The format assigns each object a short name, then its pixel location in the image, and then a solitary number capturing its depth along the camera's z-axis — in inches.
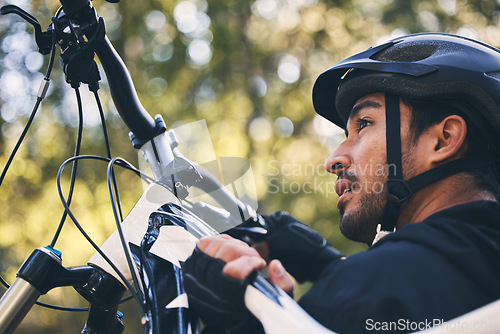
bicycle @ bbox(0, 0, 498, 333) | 37.6
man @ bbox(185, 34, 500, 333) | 37.9
